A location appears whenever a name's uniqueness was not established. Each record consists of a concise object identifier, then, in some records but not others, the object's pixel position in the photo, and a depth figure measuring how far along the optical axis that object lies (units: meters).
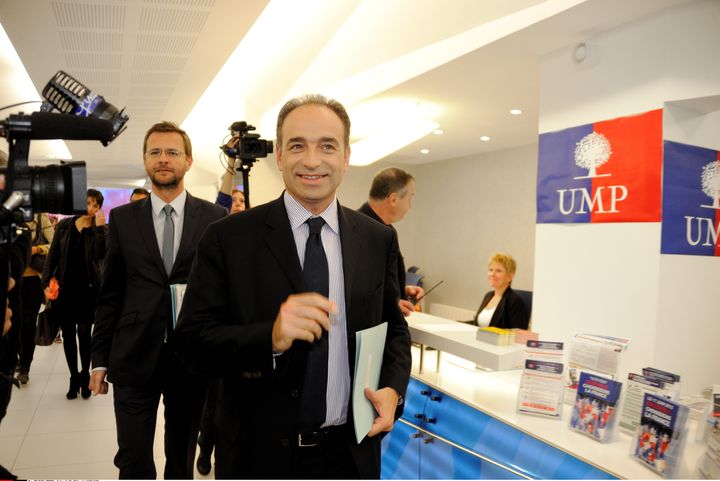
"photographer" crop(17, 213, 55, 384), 4.86
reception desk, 1.99
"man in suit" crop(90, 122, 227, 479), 2.29
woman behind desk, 4.84
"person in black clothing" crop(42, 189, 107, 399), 4.70
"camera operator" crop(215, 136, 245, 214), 3.04
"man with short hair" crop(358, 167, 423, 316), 2.97
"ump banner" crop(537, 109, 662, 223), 3.11
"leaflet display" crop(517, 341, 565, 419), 2.32
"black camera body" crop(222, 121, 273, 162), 2.80
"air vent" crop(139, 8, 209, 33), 4.32
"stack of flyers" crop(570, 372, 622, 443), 2.08
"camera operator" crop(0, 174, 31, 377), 1.46
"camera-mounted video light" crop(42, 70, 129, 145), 1.86
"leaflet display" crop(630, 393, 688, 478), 1.81
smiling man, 1.32
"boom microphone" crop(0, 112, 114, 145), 1.27
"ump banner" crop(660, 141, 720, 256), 3.06
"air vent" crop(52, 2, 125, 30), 4.23
